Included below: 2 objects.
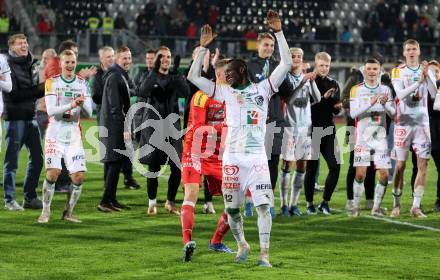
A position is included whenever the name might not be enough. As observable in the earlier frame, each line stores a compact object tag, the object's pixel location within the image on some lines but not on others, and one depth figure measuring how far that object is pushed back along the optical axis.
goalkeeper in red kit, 9.90
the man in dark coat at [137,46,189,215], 13.27
